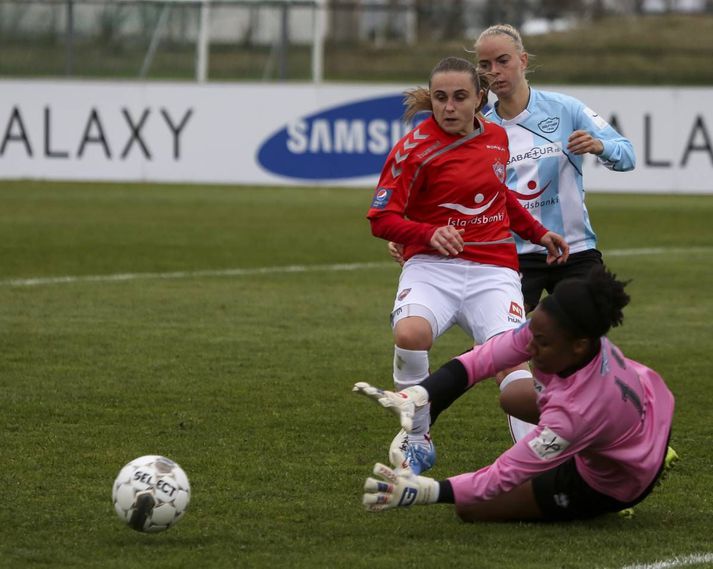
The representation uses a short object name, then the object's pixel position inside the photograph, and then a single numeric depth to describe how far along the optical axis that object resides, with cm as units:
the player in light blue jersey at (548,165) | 1414
